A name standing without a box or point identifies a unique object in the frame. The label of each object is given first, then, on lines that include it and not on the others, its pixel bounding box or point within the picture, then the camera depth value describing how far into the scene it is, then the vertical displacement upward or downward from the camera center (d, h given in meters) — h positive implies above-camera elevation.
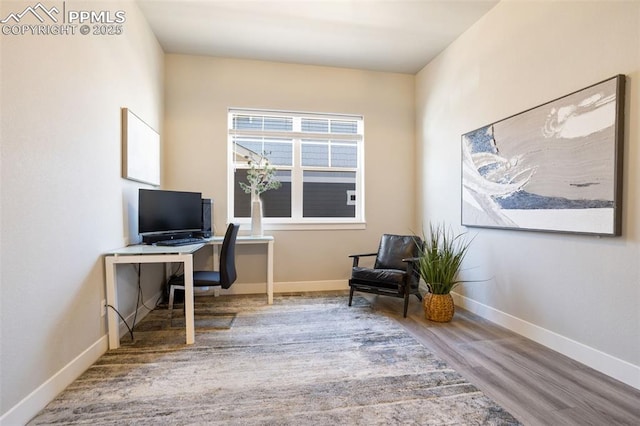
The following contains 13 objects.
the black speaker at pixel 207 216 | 3.65 -0.09
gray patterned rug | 1.61 -1.09
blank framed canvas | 2.63 +0.56
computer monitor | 2.76 -0.03
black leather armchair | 3.17 -0.70
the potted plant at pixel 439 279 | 2.96 -0.69
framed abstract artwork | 1.95 +0.33
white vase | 3.79 -0.13
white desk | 2.32 -0.43
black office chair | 2.70 -0.63
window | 4.07 +0.63
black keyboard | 2.75 -0.32
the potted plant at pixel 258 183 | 3.79 +0.33
